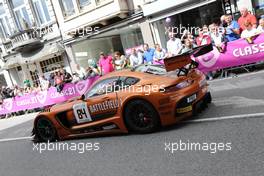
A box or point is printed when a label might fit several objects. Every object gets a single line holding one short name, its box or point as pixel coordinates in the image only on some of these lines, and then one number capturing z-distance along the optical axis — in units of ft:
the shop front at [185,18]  51.55
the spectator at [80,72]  54.98
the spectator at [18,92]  63.21
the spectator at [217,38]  37.93
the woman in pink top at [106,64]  49.52
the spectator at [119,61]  49.19
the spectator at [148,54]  45.39
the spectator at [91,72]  49.19
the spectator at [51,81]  59.34
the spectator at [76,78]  51.18
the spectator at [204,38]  41.01
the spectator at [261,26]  36.64
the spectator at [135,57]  46.42
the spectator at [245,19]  38.55
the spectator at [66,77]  53.47
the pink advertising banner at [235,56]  35.70
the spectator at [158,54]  43.74
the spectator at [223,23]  41.49
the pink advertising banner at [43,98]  49.90
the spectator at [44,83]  59.06
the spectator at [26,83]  74.57
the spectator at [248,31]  37.27
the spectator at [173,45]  43.11
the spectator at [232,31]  39.09
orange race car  21.56
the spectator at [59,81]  53.06
